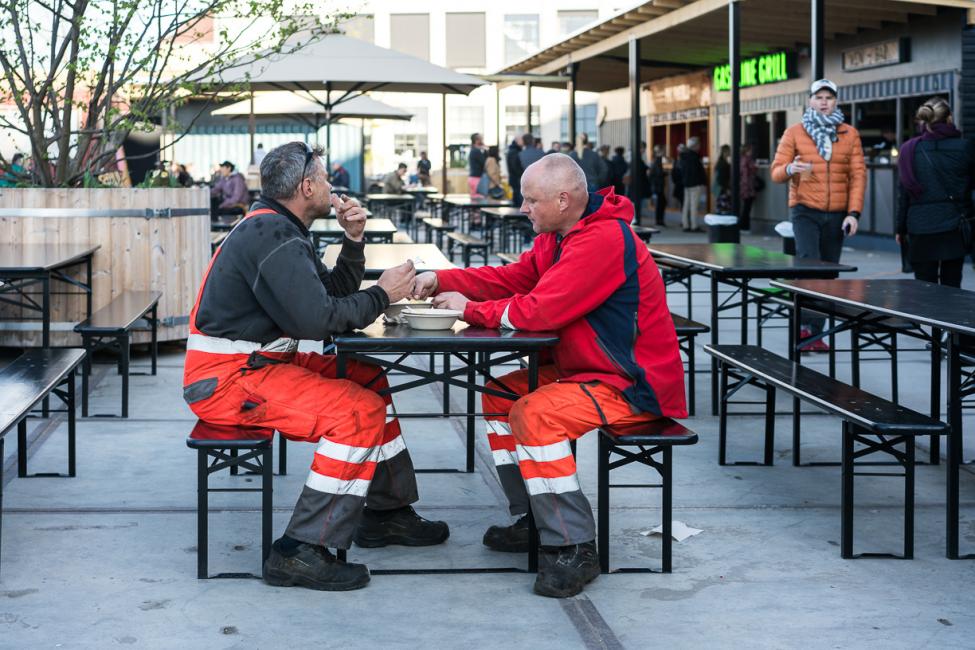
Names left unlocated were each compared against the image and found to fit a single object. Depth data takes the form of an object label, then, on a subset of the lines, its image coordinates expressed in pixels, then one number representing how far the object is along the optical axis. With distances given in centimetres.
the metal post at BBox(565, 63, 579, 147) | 2597
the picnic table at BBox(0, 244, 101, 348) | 743
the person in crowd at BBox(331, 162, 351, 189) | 2819
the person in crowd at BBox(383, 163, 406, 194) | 2844
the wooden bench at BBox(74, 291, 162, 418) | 739
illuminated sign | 2242
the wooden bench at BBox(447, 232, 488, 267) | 1434
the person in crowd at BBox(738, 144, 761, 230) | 2239
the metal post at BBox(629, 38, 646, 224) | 1991
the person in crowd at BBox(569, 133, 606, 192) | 1928
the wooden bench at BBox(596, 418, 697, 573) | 453
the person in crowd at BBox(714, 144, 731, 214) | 2325
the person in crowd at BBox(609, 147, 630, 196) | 2533
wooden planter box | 909
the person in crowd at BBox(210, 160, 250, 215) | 1878
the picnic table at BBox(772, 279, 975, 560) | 489
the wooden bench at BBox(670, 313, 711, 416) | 727
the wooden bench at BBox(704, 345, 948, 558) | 477
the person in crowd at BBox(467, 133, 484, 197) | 2633
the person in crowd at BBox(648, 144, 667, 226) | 2645
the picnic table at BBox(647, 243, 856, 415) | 736
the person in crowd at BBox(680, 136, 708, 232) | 2417
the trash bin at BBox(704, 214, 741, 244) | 1501
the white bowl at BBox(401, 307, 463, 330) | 470
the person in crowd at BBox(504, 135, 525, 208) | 2309
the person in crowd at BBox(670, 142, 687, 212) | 2533
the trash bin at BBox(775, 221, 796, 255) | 1162
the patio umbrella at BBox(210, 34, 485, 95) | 1445
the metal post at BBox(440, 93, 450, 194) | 2627
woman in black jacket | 995
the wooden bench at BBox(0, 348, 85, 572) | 495
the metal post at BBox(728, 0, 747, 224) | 1538
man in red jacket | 448
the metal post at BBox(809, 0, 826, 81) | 1360
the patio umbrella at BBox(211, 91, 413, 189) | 2192
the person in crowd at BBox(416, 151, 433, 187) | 3624
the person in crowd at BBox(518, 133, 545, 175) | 1989
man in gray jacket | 448
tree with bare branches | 991
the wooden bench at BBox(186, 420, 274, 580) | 445
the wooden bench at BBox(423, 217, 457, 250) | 1839
